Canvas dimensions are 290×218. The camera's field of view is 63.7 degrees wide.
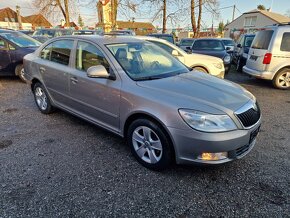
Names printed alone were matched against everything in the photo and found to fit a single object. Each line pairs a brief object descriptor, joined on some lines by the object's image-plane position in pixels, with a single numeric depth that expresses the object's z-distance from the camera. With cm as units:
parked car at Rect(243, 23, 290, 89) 674
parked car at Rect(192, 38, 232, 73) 908
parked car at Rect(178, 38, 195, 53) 1371
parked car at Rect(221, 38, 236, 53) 1107
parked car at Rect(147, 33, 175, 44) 1131
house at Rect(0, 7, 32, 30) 4773
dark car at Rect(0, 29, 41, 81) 743
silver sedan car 249
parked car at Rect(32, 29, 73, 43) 1477
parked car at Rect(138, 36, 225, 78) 672
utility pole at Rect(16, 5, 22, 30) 2967
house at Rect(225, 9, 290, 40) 3769
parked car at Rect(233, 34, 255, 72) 995
